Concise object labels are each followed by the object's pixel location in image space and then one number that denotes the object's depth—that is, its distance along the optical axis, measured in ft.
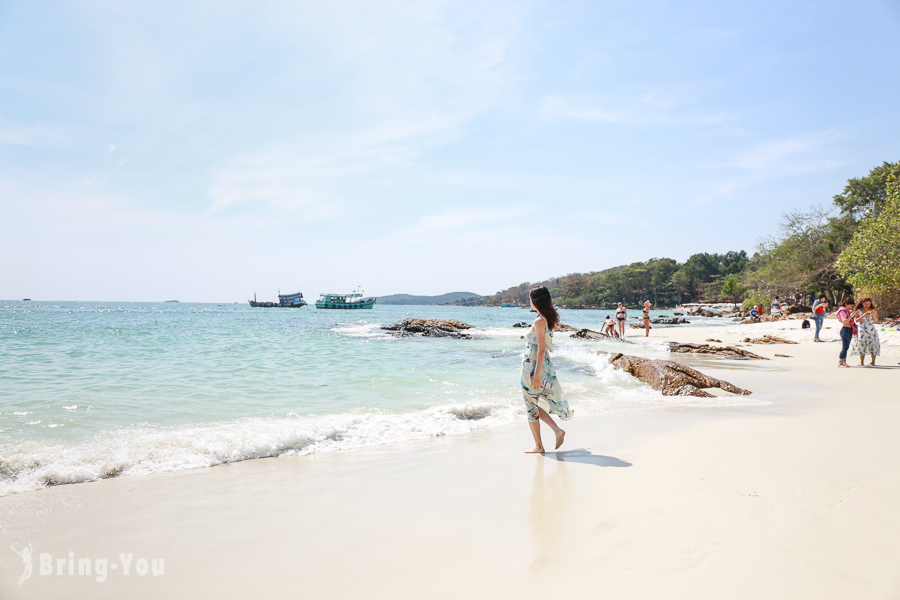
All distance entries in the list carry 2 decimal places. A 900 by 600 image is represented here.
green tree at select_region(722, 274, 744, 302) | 295.67
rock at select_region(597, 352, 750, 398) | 30.73
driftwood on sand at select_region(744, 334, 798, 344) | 70.12
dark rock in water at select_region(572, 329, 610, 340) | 81.08
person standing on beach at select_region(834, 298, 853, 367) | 43.91
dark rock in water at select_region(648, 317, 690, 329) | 143.16
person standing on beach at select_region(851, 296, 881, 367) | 42.75
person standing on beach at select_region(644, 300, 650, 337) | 85.76
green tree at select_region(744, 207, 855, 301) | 119.75
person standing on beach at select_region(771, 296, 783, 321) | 125.58
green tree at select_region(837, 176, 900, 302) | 54.80
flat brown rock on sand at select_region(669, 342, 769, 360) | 53.99
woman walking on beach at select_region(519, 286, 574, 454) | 17.54
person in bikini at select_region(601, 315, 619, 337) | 84.49
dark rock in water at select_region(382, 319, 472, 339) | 96.47
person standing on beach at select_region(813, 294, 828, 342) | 65.16
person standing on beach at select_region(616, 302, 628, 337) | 78.21
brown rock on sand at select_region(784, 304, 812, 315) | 139.93
